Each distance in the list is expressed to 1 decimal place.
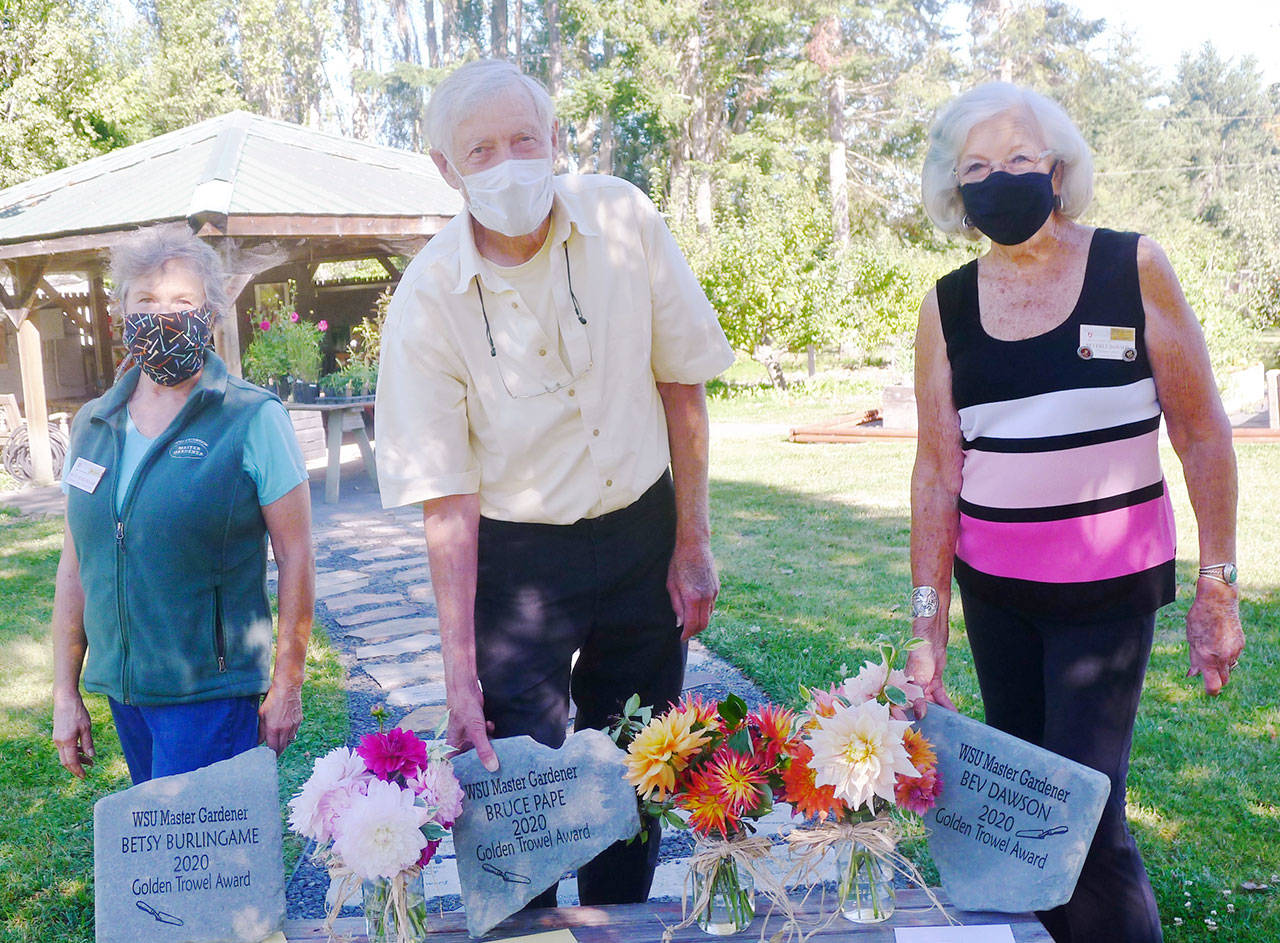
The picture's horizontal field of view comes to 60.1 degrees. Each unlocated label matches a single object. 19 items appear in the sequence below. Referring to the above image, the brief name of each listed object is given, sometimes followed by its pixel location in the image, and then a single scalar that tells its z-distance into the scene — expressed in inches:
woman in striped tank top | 78.5
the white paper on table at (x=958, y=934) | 66.1
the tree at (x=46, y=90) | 644.7
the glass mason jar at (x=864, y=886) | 67.6
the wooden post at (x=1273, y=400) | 418.3
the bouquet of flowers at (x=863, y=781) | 63.8
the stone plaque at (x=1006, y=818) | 66.1
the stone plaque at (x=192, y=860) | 67.2
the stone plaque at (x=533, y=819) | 69.6
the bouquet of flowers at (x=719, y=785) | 65.2
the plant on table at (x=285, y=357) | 403.2
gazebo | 353.4
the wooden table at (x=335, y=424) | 386.0
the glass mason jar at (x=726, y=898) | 66.7
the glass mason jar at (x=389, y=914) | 64.4
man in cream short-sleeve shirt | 81.3
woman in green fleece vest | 87.6
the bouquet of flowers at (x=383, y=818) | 60.9
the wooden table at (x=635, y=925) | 67.7
